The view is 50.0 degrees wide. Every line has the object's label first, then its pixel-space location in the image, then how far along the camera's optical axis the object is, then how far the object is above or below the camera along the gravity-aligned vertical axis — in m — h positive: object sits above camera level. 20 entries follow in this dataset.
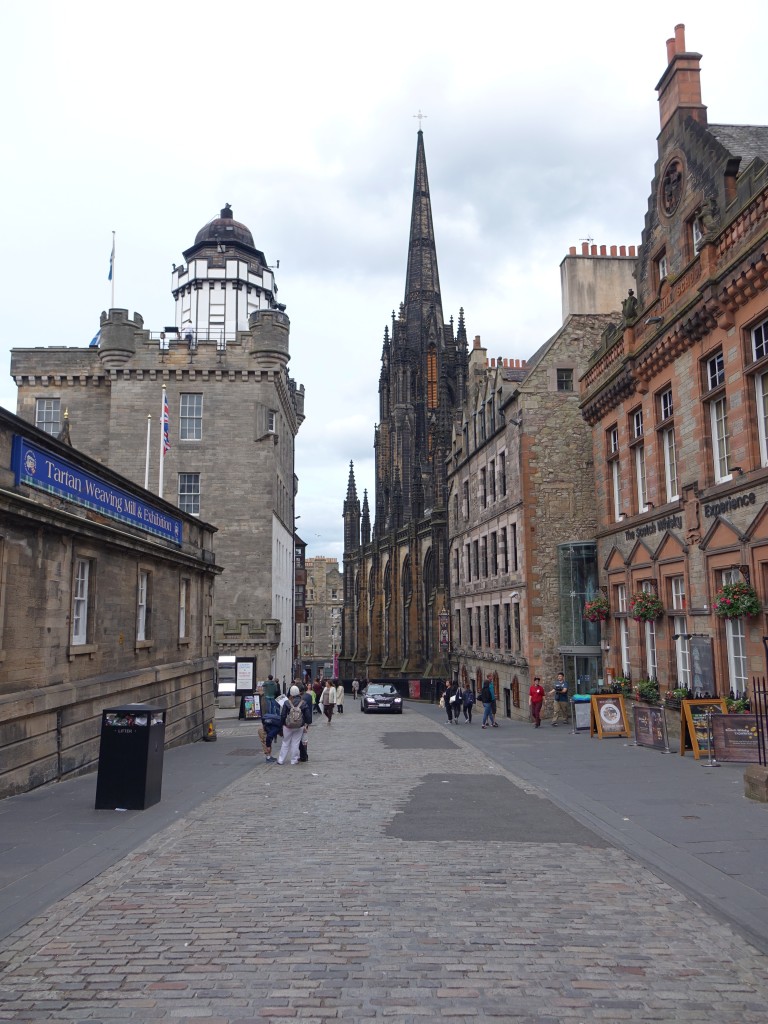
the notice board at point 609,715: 20.41 -1.83
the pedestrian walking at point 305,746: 15.81 -2.00
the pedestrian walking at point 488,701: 25.30 -1.79
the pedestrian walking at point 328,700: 29.17 -2.06
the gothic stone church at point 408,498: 66.06 +13.99
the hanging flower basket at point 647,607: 19.36 +0.78
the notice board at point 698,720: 15.19 -1.49
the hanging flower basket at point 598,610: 23.53 +0.87
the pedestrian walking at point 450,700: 29.08 -2.07
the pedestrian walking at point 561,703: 25.92 -1.97
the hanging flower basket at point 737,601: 14.70 +0.68
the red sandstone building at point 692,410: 15.05 +4.95
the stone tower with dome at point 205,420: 34.94 +9.74
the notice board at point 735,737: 14.08 -1.67
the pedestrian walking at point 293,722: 15.28 -1.45
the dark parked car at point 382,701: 36.72 -2.56
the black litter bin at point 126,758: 10.47 -1.42
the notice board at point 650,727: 16.92 -1.81
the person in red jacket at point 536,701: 25.56 -1.83
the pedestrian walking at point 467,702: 28.44 -2.06
